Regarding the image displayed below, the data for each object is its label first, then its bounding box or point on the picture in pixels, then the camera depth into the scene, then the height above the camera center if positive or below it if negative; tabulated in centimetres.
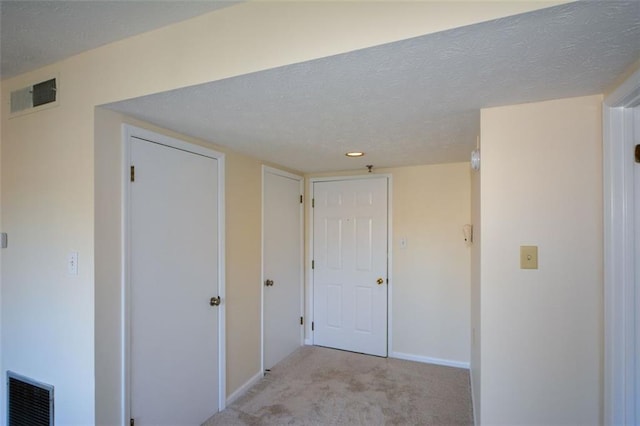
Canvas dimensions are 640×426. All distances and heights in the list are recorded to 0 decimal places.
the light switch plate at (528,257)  156 -21
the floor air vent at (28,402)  178 -107
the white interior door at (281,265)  319 -55
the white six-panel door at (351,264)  356 -58
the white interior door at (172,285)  190 -47
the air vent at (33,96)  178 +66
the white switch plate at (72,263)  168 -26
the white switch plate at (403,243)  347 -31
